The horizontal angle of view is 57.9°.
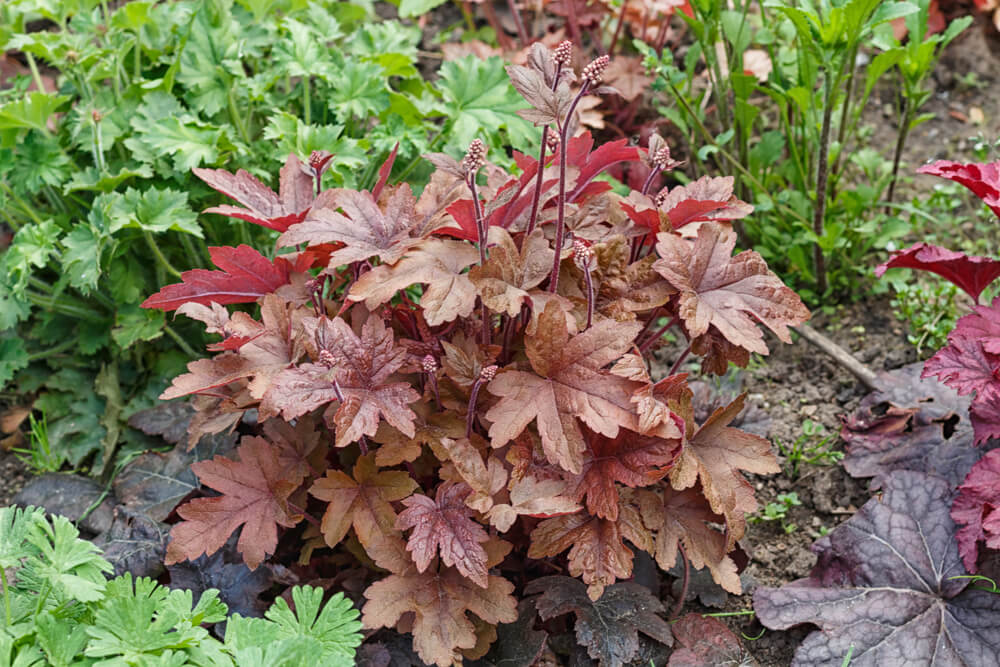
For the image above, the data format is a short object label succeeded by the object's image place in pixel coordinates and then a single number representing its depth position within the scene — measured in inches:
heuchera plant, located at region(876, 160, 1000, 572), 77.4
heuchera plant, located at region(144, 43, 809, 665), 68.3
